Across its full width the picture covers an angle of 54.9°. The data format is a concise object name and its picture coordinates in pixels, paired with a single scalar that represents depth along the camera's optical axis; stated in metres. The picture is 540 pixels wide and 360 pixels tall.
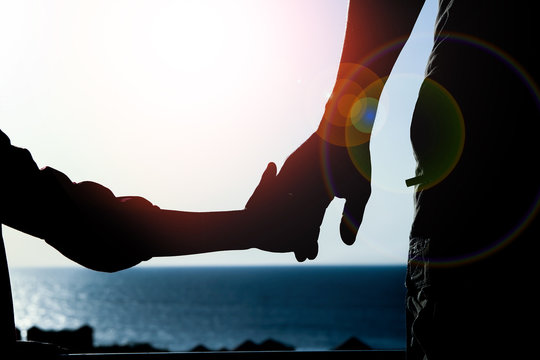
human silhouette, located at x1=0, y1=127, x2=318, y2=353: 0.80
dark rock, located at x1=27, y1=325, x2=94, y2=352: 8.87
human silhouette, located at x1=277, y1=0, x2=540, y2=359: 1.29
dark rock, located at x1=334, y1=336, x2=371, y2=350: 9.68
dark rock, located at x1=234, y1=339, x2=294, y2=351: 14.43
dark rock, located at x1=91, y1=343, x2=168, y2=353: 22.32
